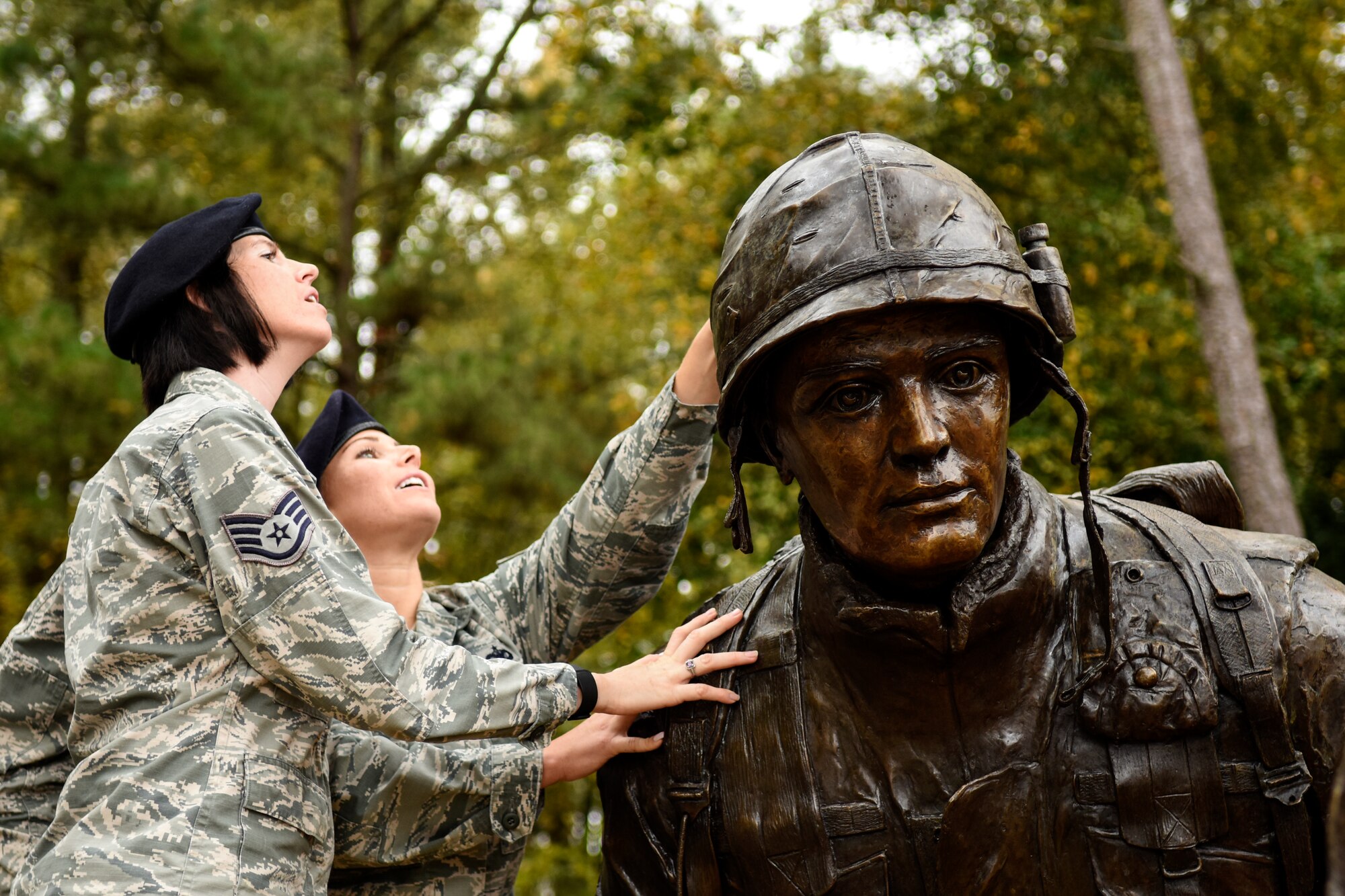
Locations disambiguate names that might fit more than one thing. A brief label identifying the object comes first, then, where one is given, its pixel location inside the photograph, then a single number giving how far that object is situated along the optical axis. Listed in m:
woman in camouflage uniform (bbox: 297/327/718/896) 3.56
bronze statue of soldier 2.60
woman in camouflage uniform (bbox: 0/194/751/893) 2.87
